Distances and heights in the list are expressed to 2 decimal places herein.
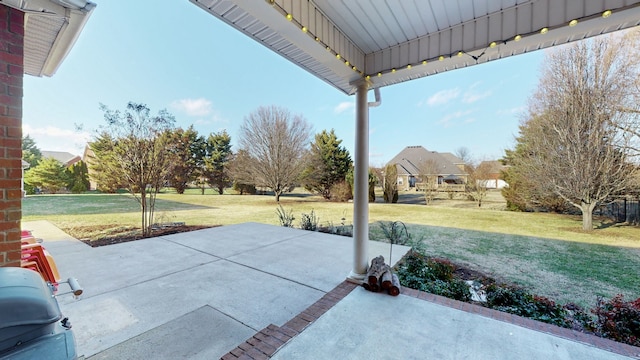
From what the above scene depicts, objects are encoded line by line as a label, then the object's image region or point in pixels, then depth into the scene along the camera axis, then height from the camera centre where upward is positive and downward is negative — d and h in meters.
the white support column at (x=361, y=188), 2.89 -0.07
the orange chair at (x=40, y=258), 2.05 -0.69
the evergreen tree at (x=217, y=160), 18.00 +1.65
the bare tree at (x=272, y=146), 13.65 +2.04
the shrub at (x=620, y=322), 2.11 -1.30
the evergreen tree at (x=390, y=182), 13.18 +0.01
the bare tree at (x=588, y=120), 6.18 +1.71
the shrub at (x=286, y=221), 7.06 -1.21
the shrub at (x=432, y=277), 2.90 -1.31
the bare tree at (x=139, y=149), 5.71 +0.78
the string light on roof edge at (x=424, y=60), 1.65 +1.21
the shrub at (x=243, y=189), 17.59 -0.53
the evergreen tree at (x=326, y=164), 15.29 +1.16
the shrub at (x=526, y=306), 2.43 -1.35
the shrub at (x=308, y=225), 6.60 -1.20
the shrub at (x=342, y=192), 14.39 -0.60
